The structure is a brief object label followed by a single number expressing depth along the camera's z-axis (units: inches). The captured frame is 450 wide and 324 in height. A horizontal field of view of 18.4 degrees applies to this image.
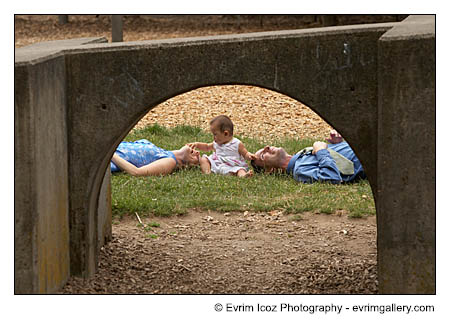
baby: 566.7
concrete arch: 275.2
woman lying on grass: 557.0
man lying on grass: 543.1
